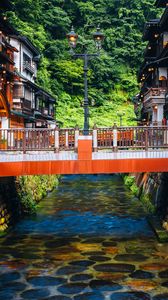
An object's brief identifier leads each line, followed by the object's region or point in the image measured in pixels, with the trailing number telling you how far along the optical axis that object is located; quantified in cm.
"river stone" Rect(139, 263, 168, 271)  1693
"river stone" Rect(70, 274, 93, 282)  1594
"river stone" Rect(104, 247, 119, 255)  1952
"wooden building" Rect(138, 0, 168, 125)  3306
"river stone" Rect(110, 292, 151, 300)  1400
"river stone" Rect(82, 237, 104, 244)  2162
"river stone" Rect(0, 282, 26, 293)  1498
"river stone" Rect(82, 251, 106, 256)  1936
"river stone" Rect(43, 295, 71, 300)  1406
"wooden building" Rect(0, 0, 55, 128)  3434
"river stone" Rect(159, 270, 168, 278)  1606
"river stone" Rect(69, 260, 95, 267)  1773
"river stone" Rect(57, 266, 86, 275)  1673
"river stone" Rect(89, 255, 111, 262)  1838
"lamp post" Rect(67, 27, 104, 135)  1777
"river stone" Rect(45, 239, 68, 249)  2084
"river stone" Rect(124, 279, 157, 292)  1491
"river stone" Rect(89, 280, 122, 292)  1493
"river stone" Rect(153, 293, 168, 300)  1391
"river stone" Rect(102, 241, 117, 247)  2079
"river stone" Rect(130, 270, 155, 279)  1605
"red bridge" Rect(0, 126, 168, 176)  1805
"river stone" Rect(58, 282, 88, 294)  1472
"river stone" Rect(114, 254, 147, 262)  1839
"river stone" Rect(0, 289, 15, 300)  1428
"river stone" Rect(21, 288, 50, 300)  1422
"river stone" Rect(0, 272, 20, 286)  1589
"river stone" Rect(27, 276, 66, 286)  1551
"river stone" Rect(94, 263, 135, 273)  1684
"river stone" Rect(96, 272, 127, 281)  1598
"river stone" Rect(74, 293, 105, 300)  1409
